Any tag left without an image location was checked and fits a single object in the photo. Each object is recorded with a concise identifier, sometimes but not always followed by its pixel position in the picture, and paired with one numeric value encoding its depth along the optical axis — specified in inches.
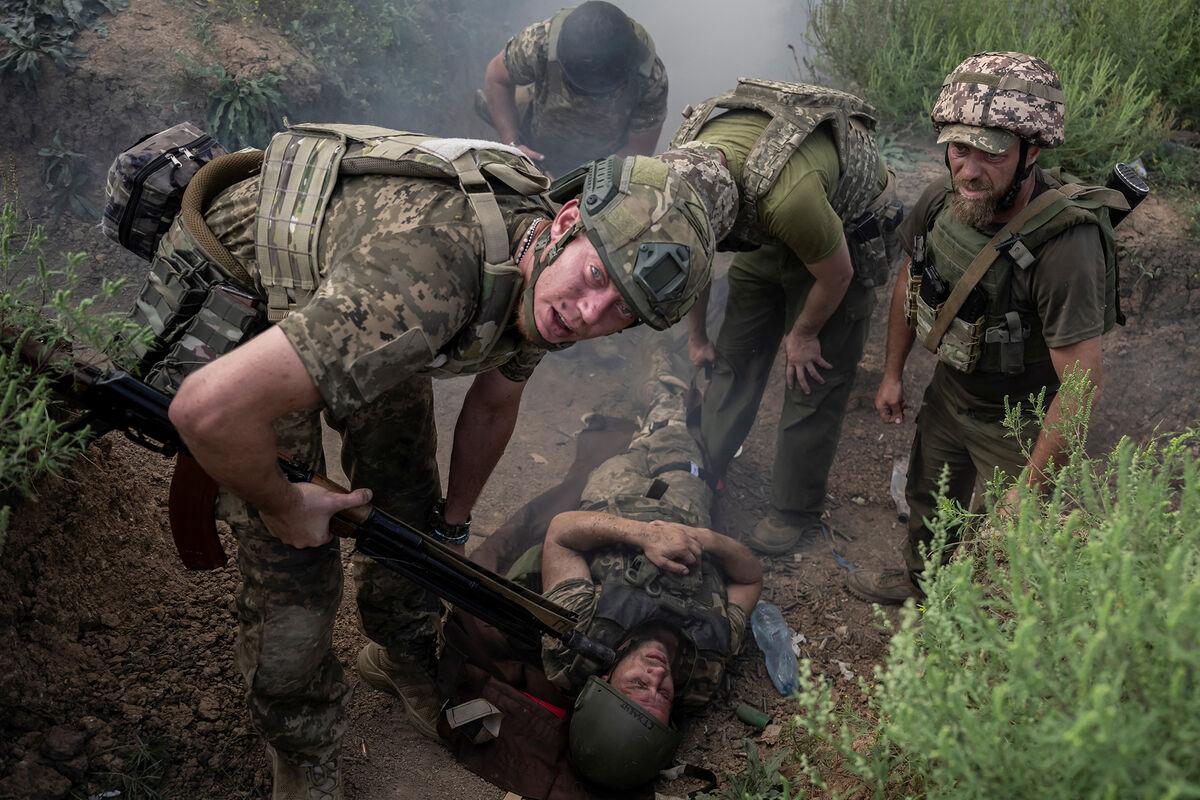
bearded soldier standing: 114.2
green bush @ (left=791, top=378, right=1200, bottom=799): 48.0
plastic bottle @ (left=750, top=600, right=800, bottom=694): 143.9
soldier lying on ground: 122.1
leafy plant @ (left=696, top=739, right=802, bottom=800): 106.0
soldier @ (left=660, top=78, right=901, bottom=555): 129.3
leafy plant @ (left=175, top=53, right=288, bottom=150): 218.2
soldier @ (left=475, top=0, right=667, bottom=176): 224.7
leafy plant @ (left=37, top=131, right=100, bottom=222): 205.6
